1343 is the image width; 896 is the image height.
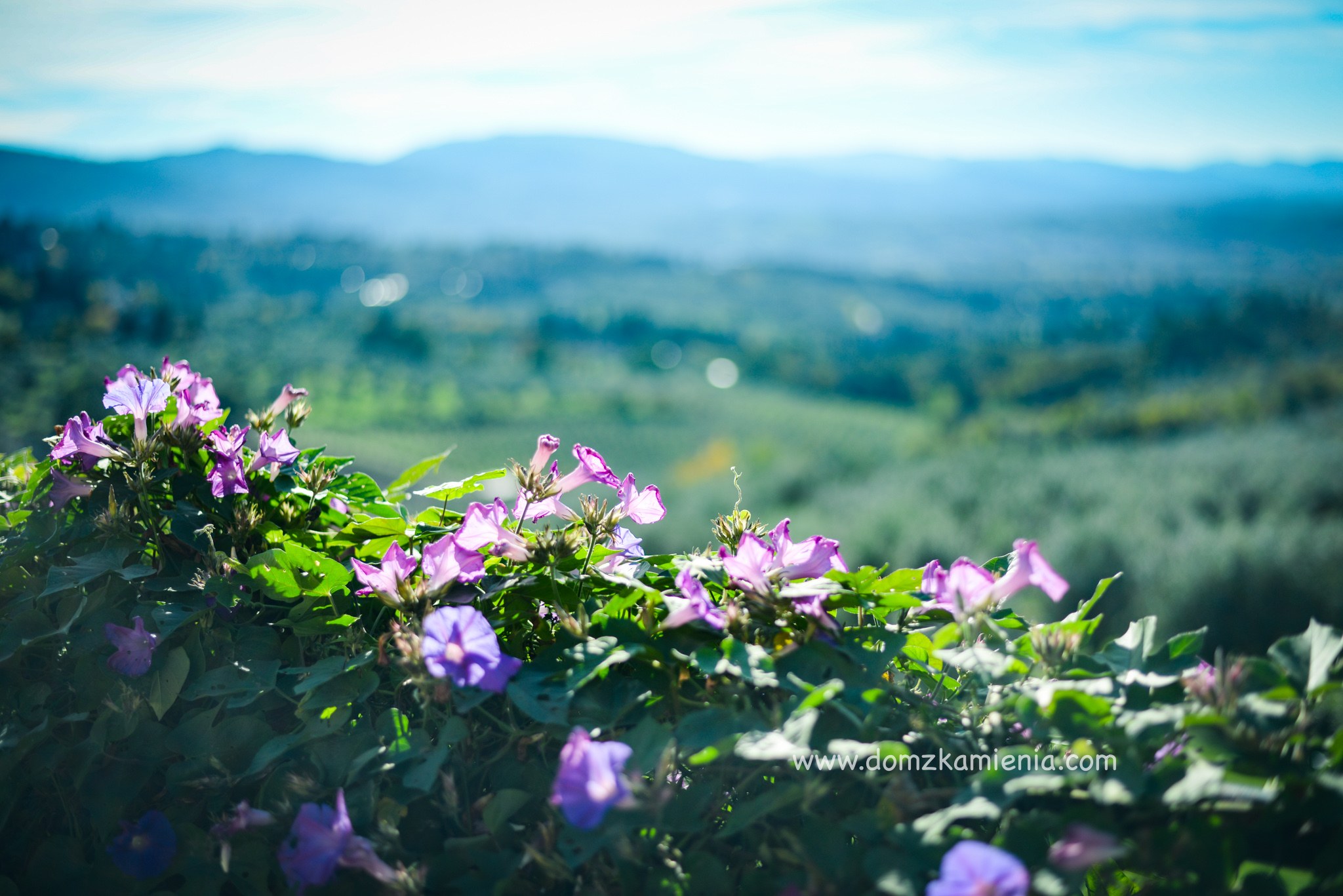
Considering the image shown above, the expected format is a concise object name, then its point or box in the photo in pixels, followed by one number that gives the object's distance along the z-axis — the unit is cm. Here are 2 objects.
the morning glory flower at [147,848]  107
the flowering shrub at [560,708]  86
